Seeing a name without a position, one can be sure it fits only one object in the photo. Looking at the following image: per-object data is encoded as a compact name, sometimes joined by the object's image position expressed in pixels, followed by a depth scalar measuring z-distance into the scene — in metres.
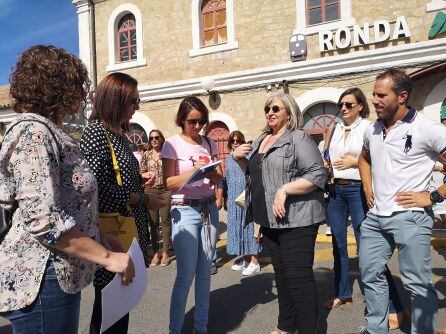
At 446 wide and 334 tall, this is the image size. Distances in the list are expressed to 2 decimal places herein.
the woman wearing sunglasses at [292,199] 2.68
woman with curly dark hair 1.38
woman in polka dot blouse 2.15
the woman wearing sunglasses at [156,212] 5.64
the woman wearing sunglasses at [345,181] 3.45
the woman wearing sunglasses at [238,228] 5.14
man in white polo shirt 2.50
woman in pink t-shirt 2.96
